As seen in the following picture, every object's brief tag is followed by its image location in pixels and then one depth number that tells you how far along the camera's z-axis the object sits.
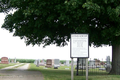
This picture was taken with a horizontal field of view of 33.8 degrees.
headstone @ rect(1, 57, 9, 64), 44.28
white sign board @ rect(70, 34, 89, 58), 11.45
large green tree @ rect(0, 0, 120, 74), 15.15
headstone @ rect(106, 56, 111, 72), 24.28
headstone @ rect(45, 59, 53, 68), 29.79
